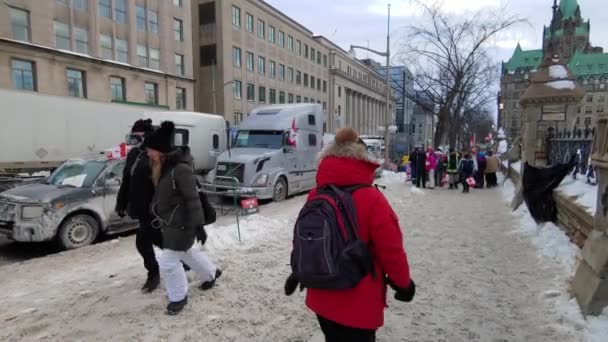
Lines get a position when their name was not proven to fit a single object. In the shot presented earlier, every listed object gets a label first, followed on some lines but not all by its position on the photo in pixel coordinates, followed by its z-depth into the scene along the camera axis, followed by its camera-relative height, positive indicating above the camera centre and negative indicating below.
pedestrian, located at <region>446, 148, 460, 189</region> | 14.55 -1.18
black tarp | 6.31 -0.89
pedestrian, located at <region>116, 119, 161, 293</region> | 4.20 -0.73
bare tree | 23.17 +4.16
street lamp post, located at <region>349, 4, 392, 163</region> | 21.83 +4.43
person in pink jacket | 15.31 -0.96
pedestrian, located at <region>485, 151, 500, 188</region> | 15.16 -1.27
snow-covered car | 6.33 -1.22
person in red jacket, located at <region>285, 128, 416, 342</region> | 2.10 -0.73
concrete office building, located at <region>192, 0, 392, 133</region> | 42.59 +10.69
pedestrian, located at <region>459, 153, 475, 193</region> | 14.18 -1.11
